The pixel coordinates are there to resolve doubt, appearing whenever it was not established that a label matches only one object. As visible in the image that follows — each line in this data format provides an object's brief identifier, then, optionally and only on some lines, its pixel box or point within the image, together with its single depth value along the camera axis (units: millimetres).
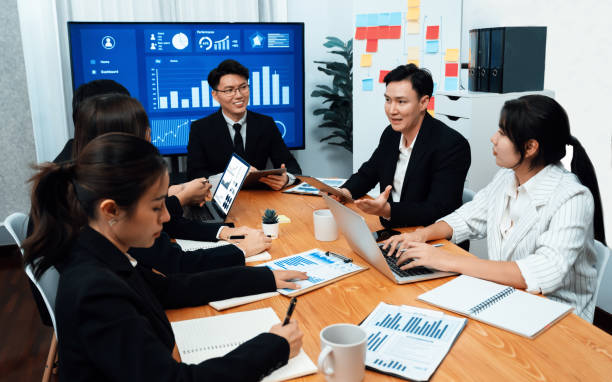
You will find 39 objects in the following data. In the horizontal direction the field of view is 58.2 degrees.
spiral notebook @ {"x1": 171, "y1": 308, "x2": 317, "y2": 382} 1093
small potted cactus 1932
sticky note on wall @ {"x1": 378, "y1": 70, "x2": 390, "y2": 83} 3979
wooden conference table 1082
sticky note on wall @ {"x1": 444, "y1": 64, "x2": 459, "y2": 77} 3826
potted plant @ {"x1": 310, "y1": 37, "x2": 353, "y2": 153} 4262
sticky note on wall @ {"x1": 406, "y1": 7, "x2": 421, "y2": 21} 3809
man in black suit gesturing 2158
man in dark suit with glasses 3021
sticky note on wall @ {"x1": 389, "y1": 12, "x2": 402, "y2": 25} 3867
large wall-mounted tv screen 3668
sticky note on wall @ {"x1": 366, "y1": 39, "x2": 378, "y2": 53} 3963
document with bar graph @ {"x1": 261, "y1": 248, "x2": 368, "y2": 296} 1496
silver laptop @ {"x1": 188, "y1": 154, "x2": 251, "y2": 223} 2143
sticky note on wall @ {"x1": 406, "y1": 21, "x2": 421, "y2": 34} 3840
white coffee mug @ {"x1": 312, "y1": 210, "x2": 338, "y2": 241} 1866
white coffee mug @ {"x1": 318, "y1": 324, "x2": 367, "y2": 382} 980
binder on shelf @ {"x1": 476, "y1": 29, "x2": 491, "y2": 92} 3191
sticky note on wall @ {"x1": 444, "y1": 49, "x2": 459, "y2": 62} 3812
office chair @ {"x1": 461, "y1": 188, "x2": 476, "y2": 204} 2351
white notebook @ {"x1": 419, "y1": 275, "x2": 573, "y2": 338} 1258
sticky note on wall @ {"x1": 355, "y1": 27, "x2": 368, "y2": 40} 3961
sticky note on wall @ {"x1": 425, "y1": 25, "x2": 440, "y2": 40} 3826
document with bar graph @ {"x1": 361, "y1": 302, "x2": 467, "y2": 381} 1082
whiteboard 3822
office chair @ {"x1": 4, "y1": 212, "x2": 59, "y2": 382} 1541
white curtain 3766
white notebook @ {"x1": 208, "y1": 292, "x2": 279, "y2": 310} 1383
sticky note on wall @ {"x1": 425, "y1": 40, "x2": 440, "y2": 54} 3843
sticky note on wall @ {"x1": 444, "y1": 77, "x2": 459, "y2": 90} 3846
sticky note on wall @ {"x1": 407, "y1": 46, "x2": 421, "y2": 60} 3875
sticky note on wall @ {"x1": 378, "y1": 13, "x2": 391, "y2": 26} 3889
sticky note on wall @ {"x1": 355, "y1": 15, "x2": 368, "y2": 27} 3945
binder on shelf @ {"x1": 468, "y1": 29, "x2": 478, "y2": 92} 3312
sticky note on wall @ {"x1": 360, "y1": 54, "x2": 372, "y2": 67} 4004
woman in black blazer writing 904
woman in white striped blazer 1520
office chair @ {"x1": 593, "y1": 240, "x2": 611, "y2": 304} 1615
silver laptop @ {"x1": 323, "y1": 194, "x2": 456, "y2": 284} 1491
